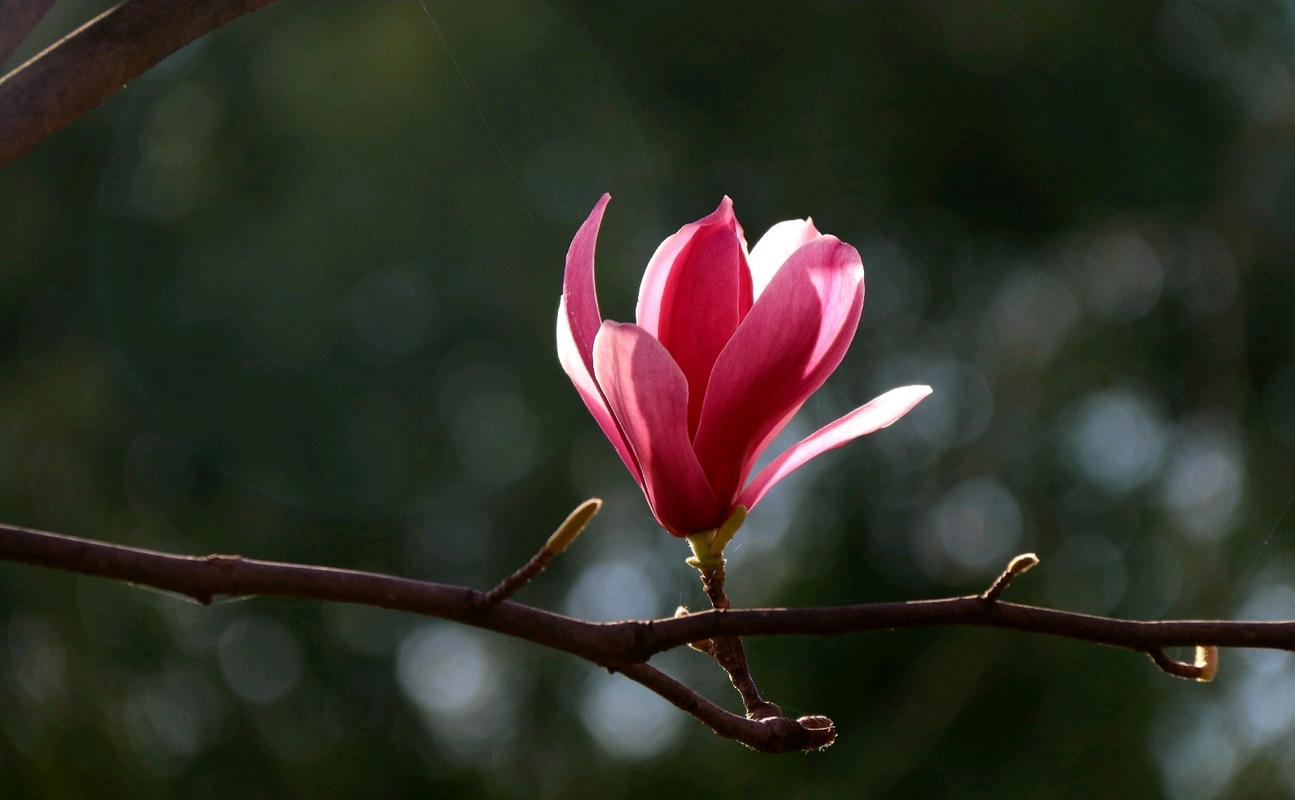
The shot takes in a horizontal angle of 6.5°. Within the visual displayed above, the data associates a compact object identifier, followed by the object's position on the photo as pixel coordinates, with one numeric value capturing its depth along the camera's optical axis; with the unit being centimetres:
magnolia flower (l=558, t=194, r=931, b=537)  235
